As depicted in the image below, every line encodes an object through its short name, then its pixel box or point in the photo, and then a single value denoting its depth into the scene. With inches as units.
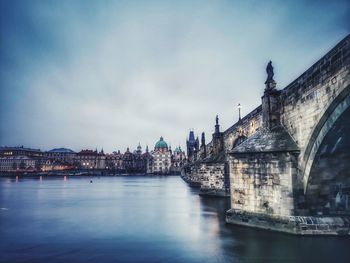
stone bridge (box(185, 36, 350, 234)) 406.0
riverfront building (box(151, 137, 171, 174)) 7121.1
